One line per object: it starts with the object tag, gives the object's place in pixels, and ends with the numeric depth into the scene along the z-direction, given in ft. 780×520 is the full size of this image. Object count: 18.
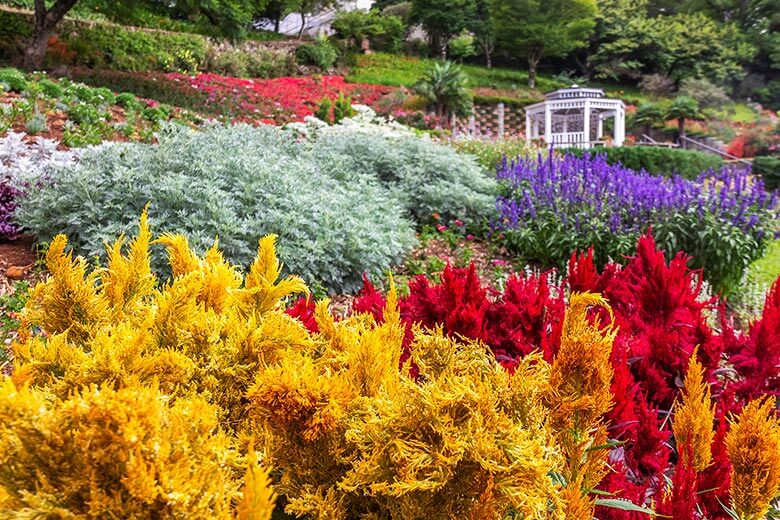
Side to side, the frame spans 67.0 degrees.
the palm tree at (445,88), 67.67
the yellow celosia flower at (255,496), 1.72
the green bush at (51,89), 31.24
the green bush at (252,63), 71.41
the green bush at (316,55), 87.81
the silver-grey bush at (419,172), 20.85
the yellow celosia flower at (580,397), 2.64
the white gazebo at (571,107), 75.77
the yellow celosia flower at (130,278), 4.00
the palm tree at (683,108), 88.22
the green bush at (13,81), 31.30
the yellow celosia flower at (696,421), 2.85
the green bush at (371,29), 106.63
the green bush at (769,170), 57.82
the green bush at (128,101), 35.12
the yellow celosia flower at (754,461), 2.62
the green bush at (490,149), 31.22
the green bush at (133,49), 52.95
